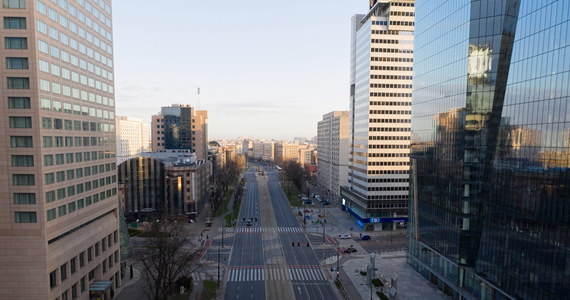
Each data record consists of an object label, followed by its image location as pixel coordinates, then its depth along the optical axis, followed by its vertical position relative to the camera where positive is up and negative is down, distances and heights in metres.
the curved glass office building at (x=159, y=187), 100.75 -16.56
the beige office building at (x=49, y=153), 40.09 -2.79
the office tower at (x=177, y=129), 149.50 +1.65
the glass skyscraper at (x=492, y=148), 35.03 -1.50
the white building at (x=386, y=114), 95.62 +6.26
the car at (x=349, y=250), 78.31 -26.34
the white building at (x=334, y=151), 148.70 -7.41
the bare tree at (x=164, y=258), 49.69 -19.07
